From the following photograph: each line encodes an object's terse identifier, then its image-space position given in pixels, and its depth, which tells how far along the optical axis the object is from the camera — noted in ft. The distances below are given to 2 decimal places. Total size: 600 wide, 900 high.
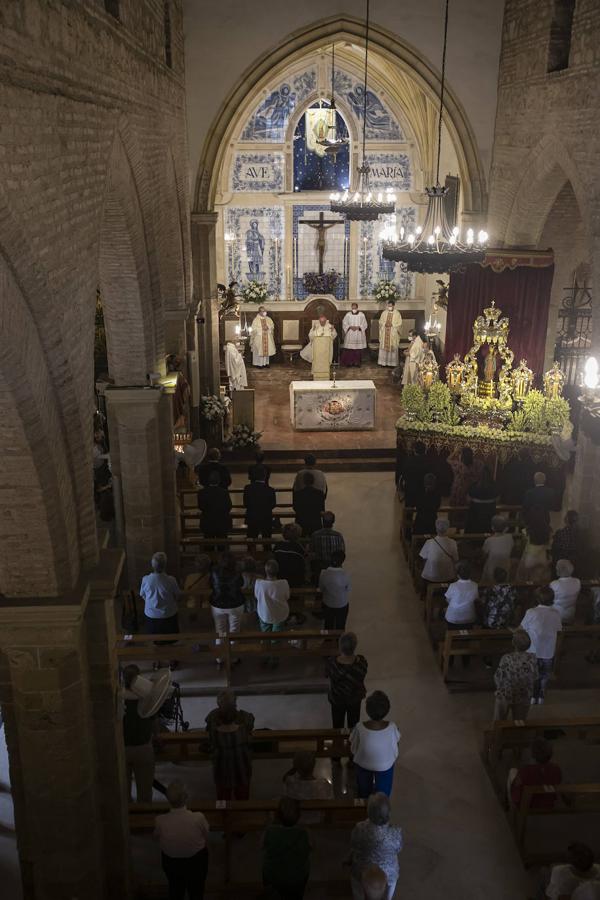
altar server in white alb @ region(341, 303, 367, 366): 72.95
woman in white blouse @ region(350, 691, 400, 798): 22.81
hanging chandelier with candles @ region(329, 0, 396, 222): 42.73
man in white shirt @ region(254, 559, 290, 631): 31.07
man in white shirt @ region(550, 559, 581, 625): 31.37
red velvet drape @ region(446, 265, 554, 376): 48.49
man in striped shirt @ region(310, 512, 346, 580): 33.91
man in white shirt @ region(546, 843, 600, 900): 18.62
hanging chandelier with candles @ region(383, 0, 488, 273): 29.60
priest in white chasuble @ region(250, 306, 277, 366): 71.51
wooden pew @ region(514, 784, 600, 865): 23.11
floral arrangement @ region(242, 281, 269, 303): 73.54
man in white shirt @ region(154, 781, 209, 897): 20.30
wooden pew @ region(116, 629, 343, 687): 29.43
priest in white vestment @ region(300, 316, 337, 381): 65.41
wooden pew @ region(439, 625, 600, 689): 30.86
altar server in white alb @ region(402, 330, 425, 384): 62.95
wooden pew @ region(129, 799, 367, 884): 22.75
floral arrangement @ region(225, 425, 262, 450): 53.01
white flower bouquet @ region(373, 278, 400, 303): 74.38
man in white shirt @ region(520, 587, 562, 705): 28.81
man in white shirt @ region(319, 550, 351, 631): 31.68
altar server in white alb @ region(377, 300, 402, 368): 72.64
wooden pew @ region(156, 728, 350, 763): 25.75
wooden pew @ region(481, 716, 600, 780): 25.98
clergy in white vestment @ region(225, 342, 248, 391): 63.00
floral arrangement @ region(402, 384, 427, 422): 47.24
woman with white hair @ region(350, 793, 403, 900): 19.51
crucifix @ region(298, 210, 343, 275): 73.75
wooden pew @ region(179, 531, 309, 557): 37.60
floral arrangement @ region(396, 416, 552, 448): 44.86
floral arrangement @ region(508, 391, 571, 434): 45.19
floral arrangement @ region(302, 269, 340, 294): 75.77
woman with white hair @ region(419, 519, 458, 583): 34.68
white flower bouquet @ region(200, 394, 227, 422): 52.75
